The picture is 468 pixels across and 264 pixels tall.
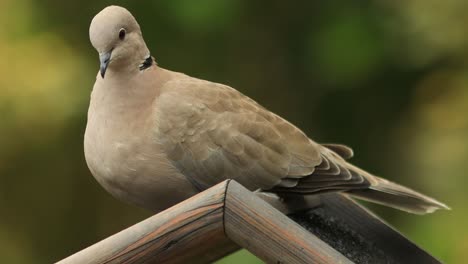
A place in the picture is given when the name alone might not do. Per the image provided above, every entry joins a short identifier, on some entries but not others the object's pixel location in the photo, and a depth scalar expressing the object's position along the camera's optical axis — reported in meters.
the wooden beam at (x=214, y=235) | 5.72
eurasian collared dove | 6.84
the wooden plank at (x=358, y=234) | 6.82
